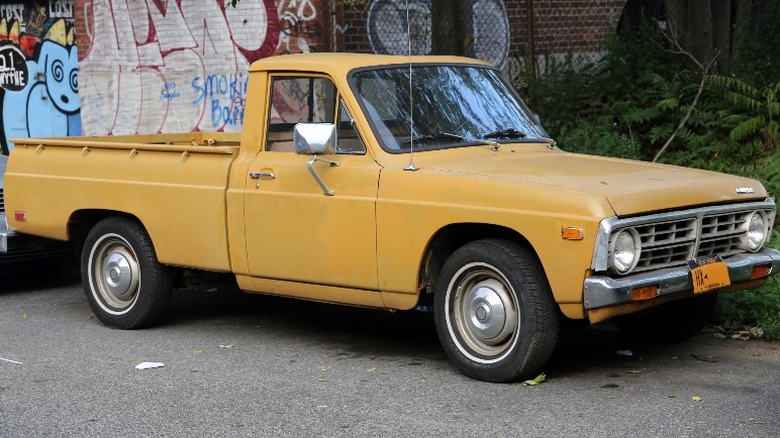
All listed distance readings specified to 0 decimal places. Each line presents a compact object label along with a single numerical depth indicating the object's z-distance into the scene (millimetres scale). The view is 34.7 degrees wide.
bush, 11383
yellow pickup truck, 6875
